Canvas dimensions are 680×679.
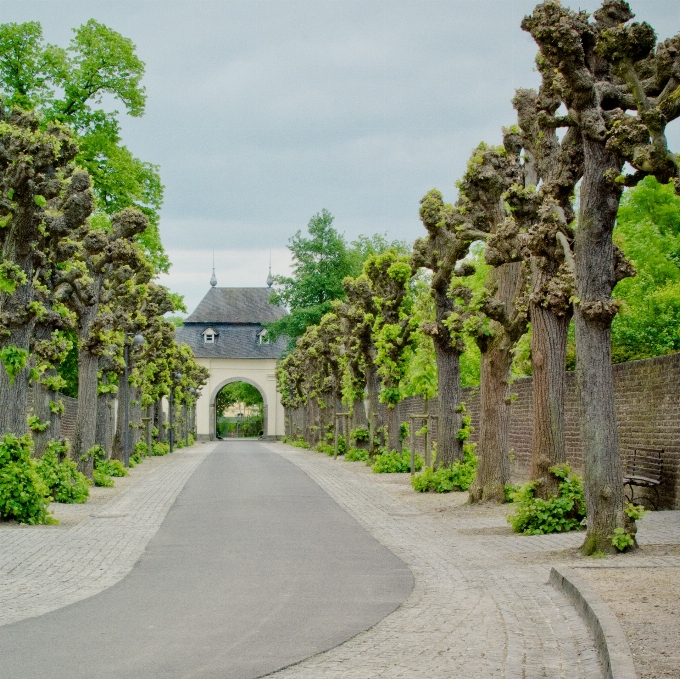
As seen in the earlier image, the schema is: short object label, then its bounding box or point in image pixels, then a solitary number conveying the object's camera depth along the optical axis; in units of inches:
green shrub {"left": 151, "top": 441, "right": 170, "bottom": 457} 1887.9
